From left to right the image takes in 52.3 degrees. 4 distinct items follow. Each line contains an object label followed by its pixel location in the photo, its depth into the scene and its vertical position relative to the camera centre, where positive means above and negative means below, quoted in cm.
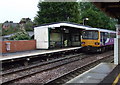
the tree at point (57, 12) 2612 +601
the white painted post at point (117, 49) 799 -64
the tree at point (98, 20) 2833 +454
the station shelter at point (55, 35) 1414 +61
